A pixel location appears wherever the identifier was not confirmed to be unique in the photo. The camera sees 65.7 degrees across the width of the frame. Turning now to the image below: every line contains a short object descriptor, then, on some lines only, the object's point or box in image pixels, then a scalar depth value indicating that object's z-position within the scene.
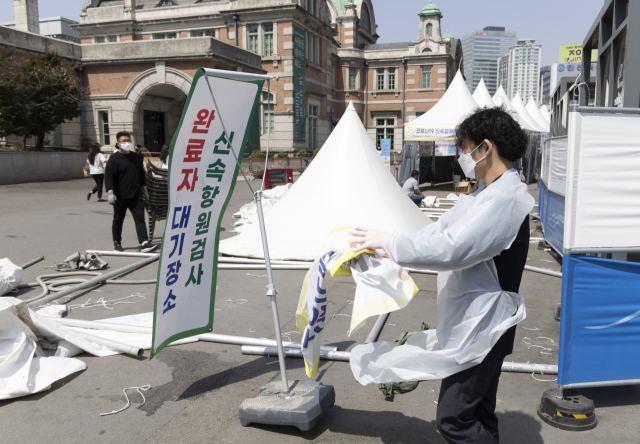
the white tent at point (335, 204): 7.83
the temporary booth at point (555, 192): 7.34
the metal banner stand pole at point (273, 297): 3.19
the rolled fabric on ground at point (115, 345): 4.02
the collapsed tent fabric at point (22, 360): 3.50
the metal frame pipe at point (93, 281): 5.22
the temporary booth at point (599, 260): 3.20
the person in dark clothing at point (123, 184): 8.29
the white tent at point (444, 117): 17.53
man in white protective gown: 2.11
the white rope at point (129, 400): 3.31
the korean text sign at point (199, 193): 3.30
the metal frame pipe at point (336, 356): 3.87
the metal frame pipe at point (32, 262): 7.01
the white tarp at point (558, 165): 7.24
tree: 19.92
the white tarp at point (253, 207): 11.20
